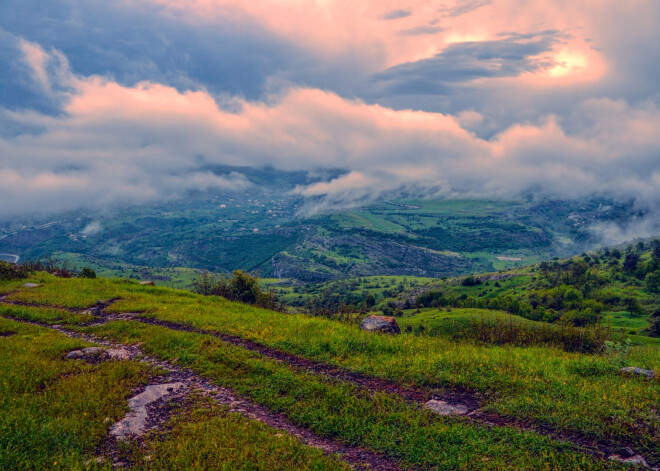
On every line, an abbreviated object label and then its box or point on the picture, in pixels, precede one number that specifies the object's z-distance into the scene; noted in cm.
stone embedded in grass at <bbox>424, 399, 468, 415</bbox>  1079
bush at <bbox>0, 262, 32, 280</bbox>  3534
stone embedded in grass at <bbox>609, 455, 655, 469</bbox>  809
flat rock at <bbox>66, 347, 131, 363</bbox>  1516
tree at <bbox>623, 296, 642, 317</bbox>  12981
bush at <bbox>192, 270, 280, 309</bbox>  3428
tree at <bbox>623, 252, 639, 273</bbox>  17675
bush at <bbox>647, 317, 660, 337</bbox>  9187
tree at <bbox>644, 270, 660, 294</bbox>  15225
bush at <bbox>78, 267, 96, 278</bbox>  4169
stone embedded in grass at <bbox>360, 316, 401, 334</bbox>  2222
